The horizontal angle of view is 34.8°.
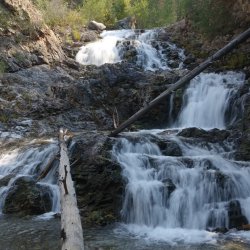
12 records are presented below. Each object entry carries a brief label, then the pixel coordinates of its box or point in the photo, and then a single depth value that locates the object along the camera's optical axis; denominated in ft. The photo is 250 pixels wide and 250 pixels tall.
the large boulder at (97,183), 27.84
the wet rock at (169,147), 34.58
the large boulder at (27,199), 29.63
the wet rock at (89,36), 79.16
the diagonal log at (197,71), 28.07
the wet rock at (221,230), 25.07
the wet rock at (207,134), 37.32
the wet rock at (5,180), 31.73
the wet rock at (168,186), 28.48
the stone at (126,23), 101.35
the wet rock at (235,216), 25.99
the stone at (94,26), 90.27
